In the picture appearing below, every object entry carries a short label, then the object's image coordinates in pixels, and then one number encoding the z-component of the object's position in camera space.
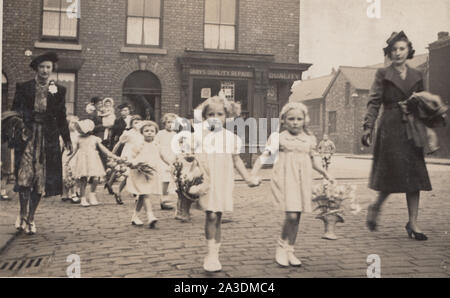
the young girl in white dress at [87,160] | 6.50
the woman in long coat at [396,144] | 4.18
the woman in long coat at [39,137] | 4.38
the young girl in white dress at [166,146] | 6.25
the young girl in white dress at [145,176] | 5.05
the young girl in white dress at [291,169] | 3.31
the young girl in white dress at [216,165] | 3.21
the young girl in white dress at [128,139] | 6.03
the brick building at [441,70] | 4.84
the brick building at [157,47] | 5.32
